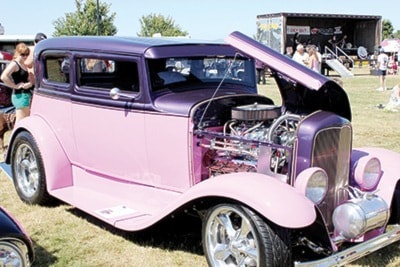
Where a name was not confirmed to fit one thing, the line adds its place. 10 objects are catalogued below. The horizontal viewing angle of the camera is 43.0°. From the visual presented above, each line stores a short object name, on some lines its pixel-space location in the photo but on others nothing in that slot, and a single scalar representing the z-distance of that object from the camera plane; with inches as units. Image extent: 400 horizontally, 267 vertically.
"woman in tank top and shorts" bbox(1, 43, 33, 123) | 260.4
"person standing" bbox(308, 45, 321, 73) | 557.6
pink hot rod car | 126.0
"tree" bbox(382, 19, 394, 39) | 3614.7
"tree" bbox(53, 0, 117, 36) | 1551.4
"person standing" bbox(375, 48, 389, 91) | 661.9
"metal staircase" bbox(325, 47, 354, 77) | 892.0
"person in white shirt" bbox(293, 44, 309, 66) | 575.5
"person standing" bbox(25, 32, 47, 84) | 268.1
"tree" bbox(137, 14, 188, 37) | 2076.4
